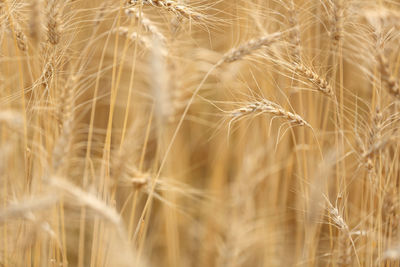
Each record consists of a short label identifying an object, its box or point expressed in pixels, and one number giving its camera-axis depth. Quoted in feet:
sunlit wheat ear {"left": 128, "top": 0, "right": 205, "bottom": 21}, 3.97
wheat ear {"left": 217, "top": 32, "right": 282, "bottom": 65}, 3.92
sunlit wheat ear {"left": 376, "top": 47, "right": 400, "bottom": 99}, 3.81
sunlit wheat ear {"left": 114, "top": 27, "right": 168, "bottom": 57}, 4.04
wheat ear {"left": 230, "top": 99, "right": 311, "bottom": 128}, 3.96
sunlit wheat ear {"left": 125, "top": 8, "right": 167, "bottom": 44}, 4.08
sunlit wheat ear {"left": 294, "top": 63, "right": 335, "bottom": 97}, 3.99
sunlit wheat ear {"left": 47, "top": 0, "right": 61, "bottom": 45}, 3.87
